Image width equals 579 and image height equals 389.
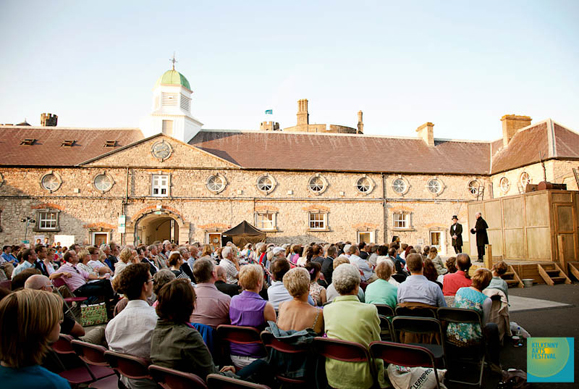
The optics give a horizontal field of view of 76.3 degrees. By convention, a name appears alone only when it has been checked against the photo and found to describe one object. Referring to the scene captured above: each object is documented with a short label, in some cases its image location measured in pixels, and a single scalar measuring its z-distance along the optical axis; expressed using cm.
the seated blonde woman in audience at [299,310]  398
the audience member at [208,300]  440
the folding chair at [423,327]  429
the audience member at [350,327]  352
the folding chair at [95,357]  358
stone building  2253
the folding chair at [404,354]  332
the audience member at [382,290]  545
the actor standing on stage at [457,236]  1384
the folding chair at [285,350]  364
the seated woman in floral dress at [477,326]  475
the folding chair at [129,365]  319
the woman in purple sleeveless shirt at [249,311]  405
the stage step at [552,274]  1183
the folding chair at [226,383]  261
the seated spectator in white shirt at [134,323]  350
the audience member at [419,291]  509
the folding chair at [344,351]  339
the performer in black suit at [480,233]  1282
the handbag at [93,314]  724
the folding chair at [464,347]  450
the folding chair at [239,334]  392
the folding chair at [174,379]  281
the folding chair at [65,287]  666
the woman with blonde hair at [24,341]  191
